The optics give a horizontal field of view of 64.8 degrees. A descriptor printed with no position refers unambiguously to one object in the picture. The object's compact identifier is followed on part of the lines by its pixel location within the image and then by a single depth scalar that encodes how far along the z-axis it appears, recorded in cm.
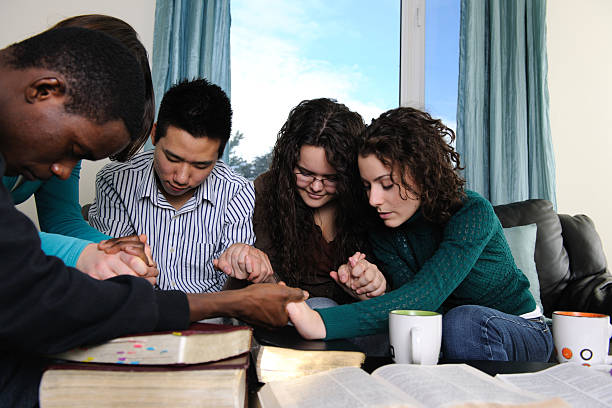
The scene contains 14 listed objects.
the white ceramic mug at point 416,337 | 82
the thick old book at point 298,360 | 67
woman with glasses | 149
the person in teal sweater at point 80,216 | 90
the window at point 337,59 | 305
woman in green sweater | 111
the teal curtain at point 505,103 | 302
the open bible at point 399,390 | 55
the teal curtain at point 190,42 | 262
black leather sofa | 204
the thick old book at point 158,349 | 54
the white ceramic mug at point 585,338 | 84
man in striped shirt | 131
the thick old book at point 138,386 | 53
